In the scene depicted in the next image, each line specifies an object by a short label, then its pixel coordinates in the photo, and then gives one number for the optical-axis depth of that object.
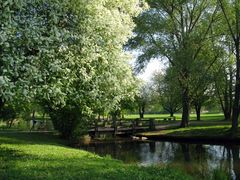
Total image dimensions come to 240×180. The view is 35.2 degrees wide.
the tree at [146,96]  89.14
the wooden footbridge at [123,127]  42.88
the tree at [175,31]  45.44
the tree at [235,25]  37.62
